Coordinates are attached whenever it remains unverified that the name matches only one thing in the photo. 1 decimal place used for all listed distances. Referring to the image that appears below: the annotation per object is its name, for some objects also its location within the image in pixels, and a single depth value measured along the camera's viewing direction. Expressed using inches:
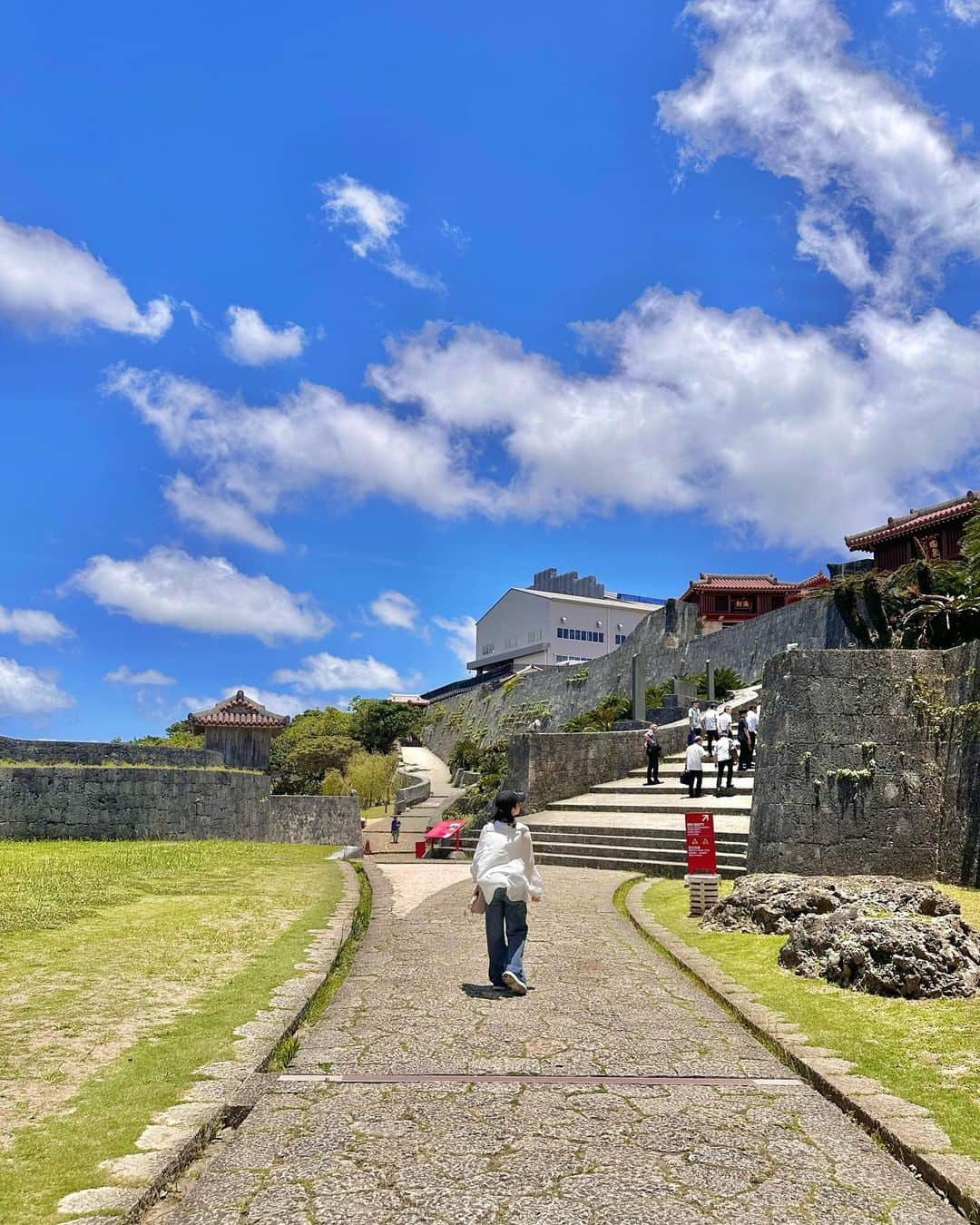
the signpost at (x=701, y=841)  413.1
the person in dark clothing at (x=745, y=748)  786.2
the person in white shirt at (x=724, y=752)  695.1
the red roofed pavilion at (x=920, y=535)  1199.6
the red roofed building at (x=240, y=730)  1211.2
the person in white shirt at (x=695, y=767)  696.4
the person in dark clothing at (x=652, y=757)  783.7
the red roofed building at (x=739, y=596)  1823.3
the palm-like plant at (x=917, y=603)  576.1
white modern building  2824.8
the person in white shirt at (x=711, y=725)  764.4
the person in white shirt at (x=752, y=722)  766.5
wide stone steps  546.6
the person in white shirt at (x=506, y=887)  248.7
